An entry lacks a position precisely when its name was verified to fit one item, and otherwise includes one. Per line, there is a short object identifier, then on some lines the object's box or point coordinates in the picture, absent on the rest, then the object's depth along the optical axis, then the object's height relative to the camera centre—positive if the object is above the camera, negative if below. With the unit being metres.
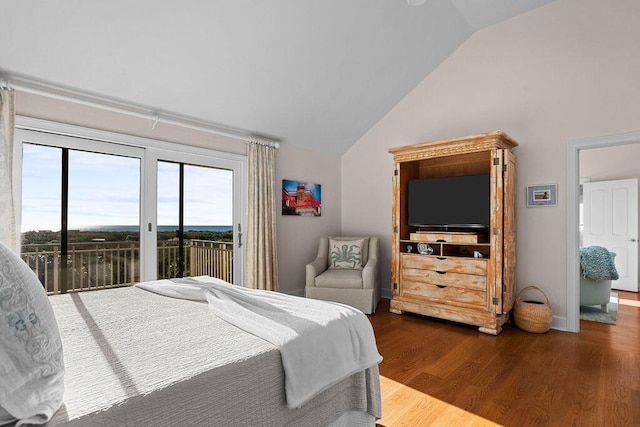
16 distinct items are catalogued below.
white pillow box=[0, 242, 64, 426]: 0.84 -0.35
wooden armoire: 3.54 -0.39
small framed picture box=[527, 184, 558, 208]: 3.66 +0.23
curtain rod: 2.69 +1.01
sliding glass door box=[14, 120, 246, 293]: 2.92 +0.07
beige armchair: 4.10 -0.71
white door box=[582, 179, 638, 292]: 5.42 -0.10
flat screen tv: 3.78 +0.16
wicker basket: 3.45 -1.01
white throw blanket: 1.35 -0.50
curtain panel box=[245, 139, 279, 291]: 4.19 -0.06
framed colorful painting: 4.71 +0.25
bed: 0.96 -0.50
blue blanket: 4.09 -0.58
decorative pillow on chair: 4.59 -0.52
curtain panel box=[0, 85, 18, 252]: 2.54 +0.35
